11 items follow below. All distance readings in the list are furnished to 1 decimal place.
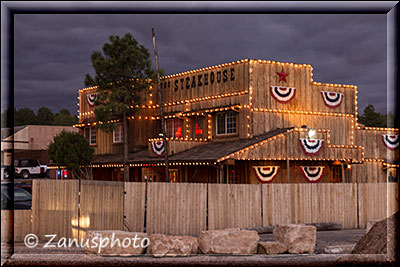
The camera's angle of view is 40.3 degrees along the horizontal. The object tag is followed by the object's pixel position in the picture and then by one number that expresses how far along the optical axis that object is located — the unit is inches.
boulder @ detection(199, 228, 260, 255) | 601.5
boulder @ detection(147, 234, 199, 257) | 576.1
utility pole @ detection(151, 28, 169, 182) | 1323.2
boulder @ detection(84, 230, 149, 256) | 569.0
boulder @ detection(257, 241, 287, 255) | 609.6
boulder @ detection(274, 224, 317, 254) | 629.0
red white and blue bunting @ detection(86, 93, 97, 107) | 1820.4
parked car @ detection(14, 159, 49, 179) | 2192.4
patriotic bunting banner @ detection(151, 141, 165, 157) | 1413.6
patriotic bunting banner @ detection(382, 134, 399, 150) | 1617.9
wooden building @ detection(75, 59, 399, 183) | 1325.0
